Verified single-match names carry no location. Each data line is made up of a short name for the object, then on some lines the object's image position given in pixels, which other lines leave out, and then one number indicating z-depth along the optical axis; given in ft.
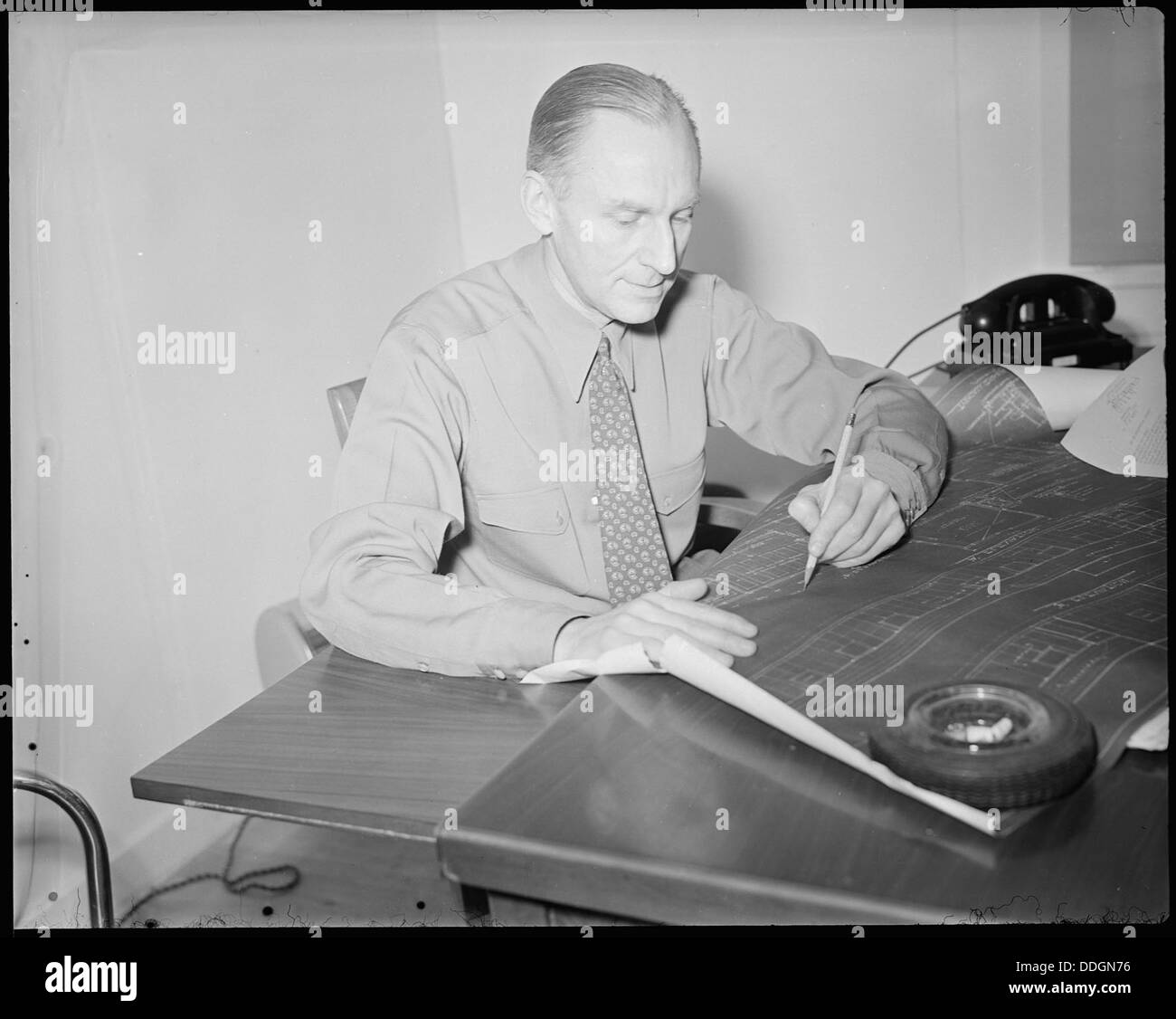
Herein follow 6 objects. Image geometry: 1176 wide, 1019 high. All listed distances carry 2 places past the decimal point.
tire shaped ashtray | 2.64
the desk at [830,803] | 2.50
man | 4.30
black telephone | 7.54
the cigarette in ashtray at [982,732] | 2.81
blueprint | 3.28
